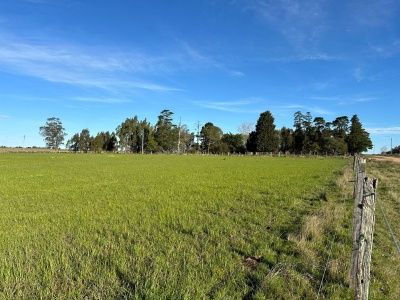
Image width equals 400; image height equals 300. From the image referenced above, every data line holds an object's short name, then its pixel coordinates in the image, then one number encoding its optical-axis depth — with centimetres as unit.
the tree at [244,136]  10913
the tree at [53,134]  12300
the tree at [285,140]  9322
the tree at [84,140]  11106
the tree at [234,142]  9975
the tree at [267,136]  8638
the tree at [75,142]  11388
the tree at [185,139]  10531
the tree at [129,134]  10294
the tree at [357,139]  8550
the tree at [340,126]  8872
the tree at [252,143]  8990
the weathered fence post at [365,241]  357
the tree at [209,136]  10188
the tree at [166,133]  9838
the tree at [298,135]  9031
